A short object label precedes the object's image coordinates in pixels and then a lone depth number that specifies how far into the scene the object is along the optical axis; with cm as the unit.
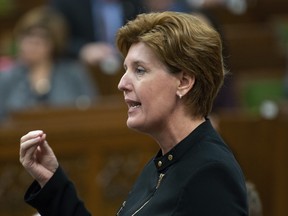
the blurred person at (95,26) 1071
